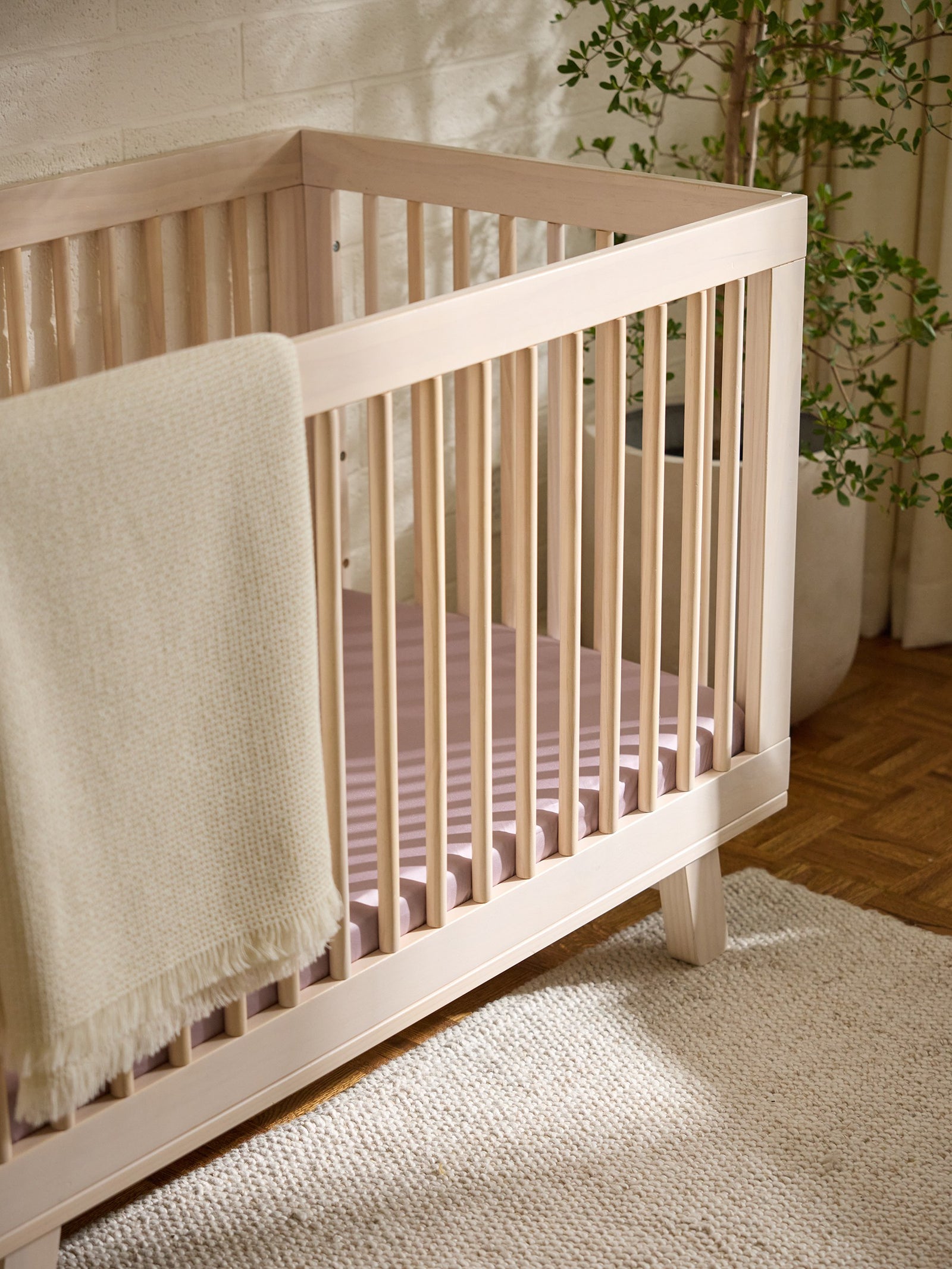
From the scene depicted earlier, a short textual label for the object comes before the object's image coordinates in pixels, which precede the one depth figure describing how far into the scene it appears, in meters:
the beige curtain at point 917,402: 2.38
